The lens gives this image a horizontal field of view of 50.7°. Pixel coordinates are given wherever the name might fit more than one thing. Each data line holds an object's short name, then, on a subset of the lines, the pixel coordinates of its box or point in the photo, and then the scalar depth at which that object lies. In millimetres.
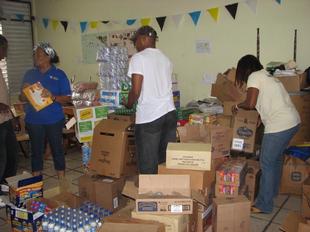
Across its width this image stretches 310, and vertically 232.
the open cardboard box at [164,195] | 1940
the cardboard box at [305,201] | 2431
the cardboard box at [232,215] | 2238
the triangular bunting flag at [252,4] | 3650
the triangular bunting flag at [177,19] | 4248
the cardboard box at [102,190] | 2756
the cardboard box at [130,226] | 1795
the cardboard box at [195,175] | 2197
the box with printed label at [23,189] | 2529
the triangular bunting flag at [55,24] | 5736
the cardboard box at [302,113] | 3207
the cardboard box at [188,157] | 2191
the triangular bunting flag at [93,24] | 5141
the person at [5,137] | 2831
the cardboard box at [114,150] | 2820
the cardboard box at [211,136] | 2664
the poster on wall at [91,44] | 5094
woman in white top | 2512
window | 5668
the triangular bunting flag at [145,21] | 4545
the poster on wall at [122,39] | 4738
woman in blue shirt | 2871
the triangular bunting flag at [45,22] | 5888
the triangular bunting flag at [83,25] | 5299
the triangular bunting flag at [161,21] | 4398
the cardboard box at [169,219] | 1905
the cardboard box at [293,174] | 3055
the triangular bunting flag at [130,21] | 4684
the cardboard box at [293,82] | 3180
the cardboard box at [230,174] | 2441
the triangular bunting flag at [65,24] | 5596
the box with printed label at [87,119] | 3168
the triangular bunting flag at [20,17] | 5861
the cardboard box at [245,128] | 3188
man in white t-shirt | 2328
